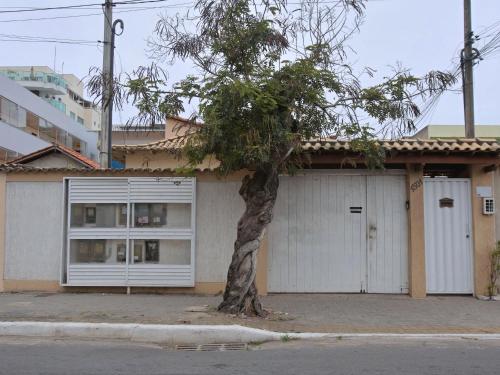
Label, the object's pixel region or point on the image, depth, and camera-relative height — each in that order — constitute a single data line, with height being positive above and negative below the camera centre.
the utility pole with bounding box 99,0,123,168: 14.63 +4.42
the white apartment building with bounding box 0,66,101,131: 70.39 +19.20
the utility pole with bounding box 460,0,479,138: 15.07 +4.39
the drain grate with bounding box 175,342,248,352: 7.30 -1.48
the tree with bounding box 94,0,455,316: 8.24 +1.96
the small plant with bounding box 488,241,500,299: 10.56 -0.68
